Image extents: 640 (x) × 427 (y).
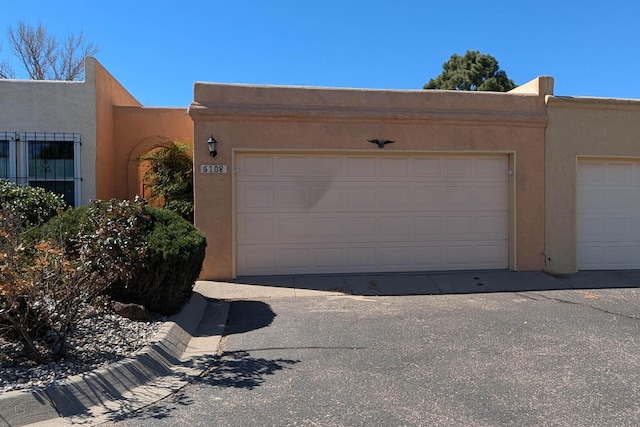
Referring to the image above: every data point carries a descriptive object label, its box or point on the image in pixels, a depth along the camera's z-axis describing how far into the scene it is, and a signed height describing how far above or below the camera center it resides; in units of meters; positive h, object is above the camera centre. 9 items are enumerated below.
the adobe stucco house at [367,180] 9.27 +0.55
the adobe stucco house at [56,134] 10.12 +1.54
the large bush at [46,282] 4.32 -0.71
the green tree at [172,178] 10.27 +0.64
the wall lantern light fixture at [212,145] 9.09 +1.16
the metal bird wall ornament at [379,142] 9.55 +1.27
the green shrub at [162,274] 6.25 -0.85
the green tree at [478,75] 28.53 +7.78
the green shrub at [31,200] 8.63 +0.15
